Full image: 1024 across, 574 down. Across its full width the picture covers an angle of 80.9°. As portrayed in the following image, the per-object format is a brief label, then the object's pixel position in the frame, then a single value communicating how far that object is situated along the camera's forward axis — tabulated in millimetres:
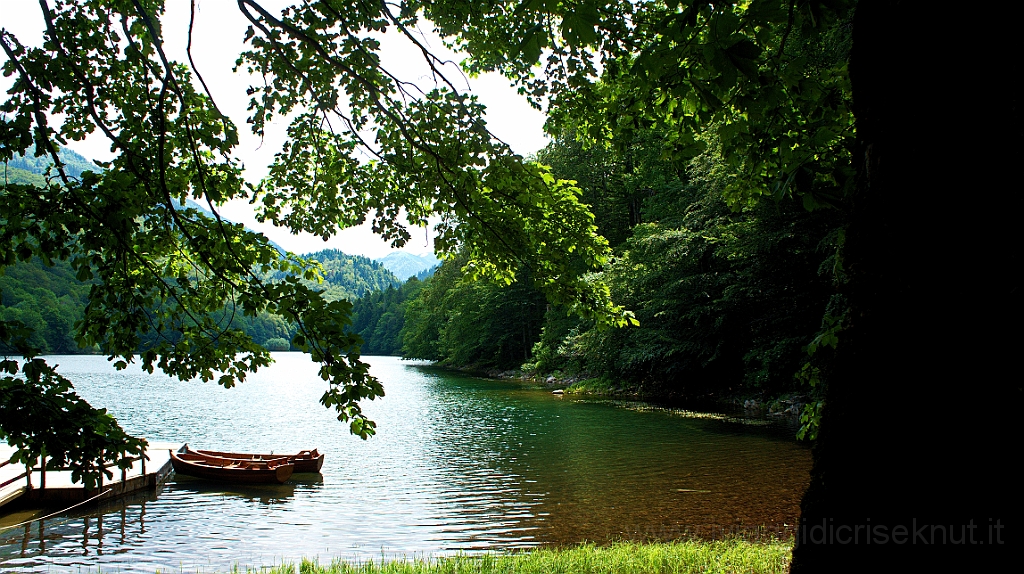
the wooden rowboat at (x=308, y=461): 14836
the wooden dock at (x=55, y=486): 11648
